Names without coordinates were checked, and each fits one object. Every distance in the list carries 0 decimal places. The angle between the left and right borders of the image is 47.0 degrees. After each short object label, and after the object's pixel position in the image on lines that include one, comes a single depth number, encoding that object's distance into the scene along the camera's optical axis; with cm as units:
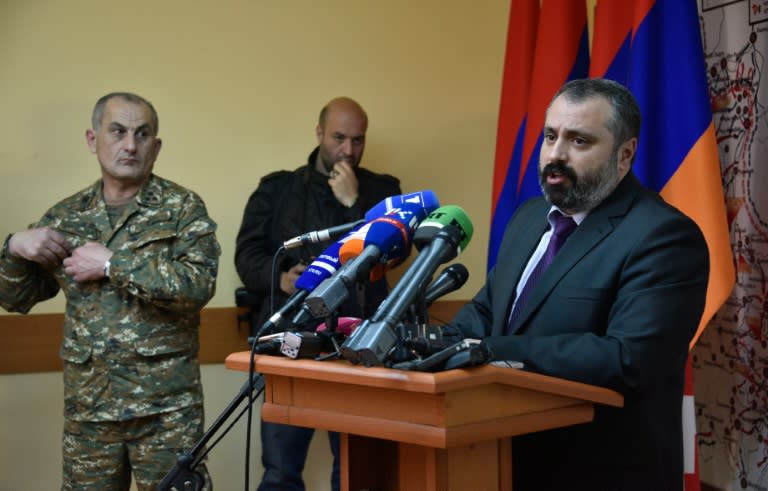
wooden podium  141
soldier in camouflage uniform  286
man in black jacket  364
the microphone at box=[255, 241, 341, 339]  152
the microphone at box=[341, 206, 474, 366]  136
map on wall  296
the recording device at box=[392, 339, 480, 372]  143
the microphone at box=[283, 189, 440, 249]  164
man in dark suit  176
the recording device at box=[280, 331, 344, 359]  156
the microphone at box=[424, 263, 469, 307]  166
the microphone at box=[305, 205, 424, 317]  138
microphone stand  161
